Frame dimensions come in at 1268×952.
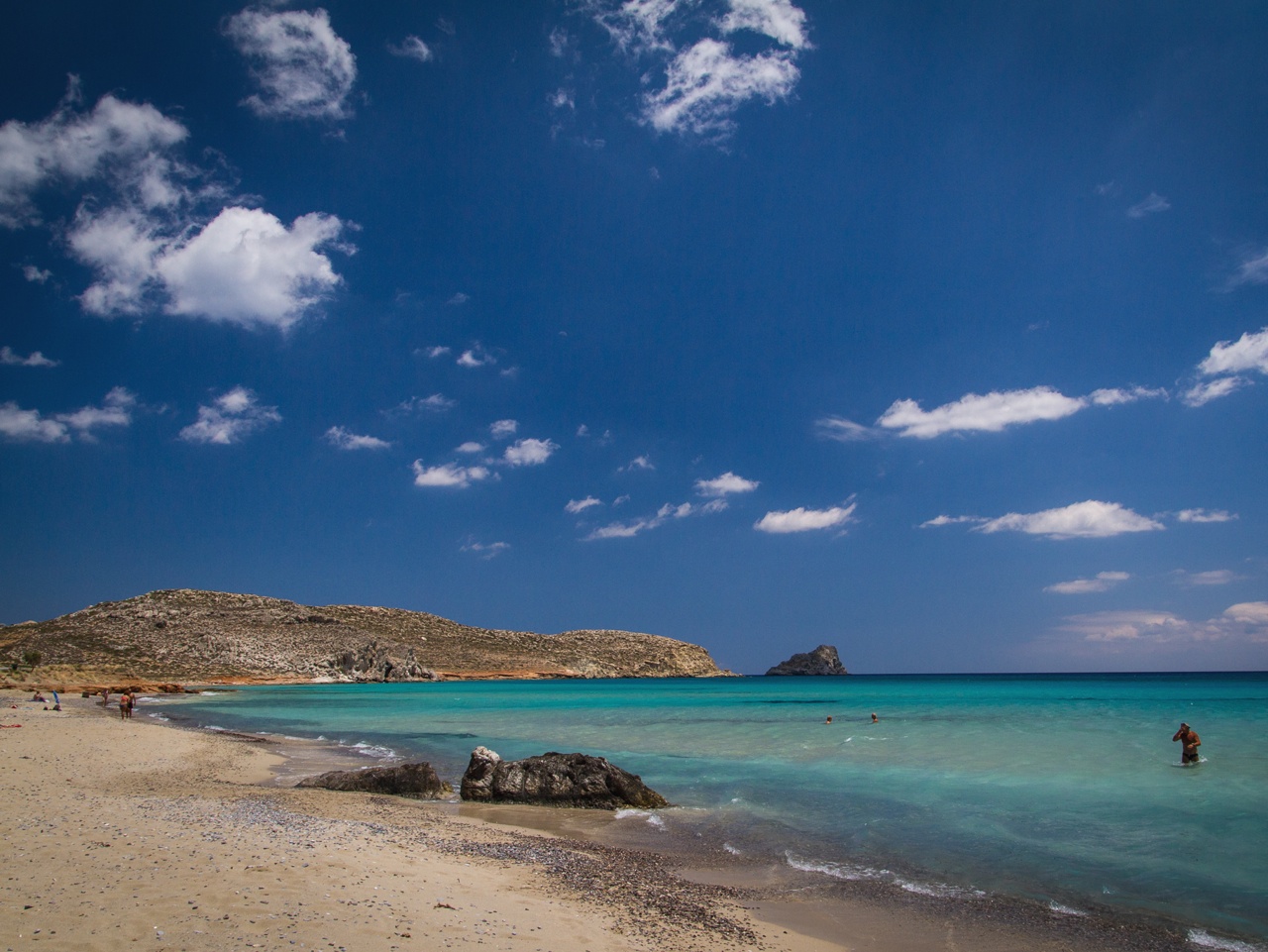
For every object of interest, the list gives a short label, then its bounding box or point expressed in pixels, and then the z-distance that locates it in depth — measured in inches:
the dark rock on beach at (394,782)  558.9
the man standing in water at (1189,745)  716.7
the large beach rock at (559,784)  538.6
